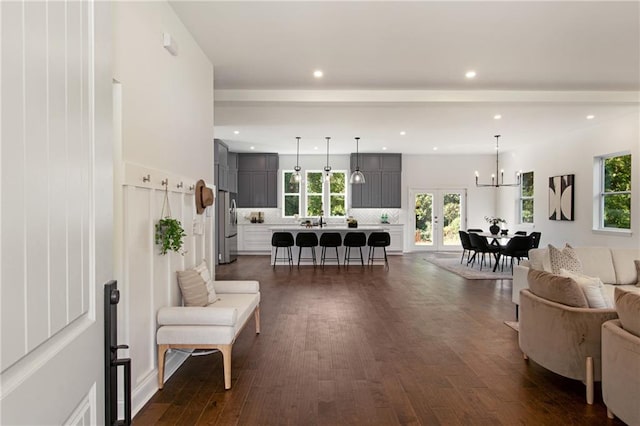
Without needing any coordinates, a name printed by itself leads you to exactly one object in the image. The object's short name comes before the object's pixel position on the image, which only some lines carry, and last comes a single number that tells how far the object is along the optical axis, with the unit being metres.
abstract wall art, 8.48
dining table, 8.48
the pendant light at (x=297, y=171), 9.48
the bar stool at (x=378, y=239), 8.98
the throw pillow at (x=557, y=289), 2.91
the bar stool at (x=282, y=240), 8.86
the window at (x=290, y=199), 12.06
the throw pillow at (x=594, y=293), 2.94
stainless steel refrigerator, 9.38
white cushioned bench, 2.91
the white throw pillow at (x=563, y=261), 3.89
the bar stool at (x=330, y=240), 8.83
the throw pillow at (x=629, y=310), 2.32
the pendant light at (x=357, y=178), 9.14
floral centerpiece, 9.10
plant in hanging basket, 3.05
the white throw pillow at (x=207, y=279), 3.69
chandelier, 11.02
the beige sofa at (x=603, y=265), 4.58
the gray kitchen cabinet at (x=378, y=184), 11.74
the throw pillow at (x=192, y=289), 3.38
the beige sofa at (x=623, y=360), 2.24
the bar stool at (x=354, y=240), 8.88
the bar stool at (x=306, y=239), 8.93
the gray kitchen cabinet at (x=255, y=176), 11.62
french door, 12.35
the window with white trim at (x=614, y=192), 7.13
